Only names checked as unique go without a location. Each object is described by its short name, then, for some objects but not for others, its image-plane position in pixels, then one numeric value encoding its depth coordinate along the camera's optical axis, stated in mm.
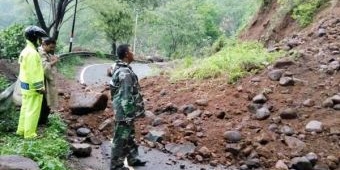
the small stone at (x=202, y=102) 10195
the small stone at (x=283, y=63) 10852
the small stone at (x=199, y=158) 8176
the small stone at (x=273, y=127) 8828
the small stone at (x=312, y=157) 7766
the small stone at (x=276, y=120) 9039
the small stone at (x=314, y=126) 8586
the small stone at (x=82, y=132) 9117
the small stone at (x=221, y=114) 9617
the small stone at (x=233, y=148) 8312
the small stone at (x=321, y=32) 12227
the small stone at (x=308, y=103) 9328
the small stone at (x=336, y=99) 9133
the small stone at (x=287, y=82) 10125
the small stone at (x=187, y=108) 10078
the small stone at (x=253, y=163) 7914
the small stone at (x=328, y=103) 9148
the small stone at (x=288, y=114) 9102
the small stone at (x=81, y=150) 7782
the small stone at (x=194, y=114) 9770
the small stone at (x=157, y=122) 9766
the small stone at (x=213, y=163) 8039
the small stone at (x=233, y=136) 8680
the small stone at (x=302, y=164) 7637
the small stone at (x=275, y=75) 10477
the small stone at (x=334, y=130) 8406
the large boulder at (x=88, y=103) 10227
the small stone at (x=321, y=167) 7628
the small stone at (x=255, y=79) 10611
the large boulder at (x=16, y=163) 5544
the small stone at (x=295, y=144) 8211
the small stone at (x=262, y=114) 9250
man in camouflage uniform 6688
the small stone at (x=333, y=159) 7773
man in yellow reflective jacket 7520
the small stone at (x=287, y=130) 8648
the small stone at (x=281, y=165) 7691
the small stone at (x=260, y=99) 9750
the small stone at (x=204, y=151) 8303
